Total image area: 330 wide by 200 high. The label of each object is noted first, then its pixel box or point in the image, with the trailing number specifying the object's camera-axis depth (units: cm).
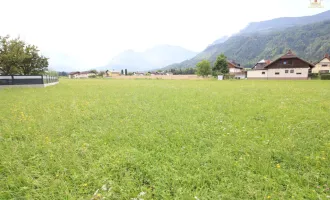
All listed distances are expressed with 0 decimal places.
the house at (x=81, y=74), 11406
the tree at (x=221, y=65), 4501
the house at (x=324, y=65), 4753
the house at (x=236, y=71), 5623
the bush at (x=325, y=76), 3323
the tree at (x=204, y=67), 4900
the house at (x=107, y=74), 10138
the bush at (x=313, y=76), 3686
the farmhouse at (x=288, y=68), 3647
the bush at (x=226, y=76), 4628
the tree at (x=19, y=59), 2081
